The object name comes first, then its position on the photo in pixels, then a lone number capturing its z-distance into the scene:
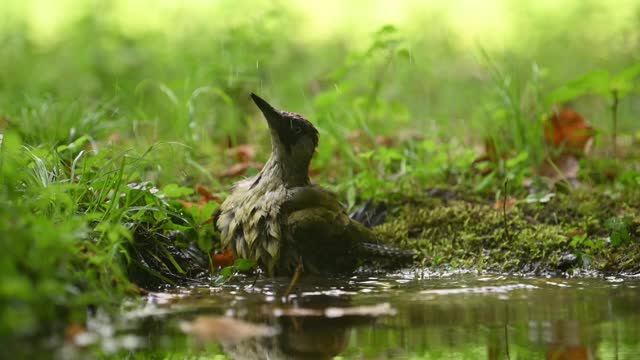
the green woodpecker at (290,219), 9.98
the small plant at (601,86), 12.19
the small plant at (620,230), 10.37
